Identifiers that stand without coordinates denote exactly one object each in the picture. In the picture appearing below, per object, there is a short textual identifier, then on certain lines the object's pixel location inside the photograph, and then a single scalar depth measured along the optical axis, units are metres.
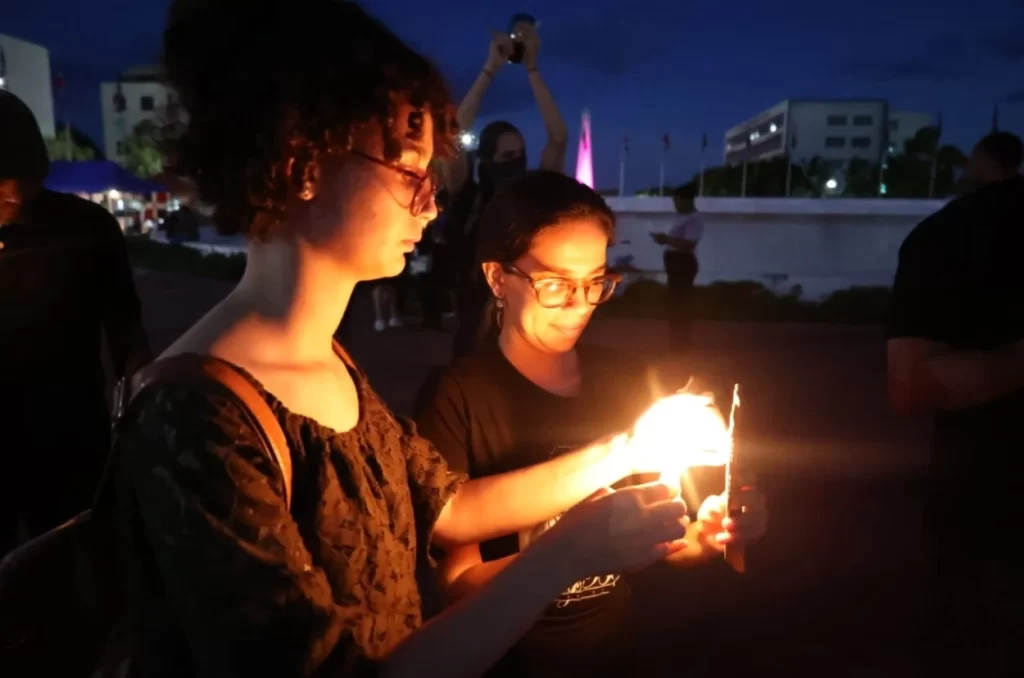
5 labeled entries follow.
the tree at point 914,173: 46.03
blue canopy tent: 20.39
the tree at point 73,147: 48.03
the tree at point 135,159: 55.31
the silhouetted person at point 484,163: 3.82
